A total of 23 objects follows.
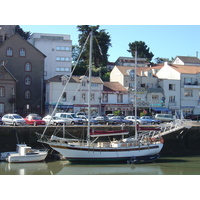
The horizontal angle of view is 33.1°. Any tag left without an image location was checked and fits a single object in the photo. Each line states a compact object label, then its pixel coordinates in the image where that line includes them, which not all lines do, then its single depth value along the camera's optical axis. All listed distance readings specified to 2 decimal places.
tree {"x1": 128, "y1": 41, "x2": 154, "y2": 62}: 100.92
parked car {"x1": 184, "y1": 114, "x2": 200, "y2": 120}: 56.75
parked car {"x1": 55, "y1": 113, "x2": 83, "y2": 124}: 41.72
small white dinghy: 29.58
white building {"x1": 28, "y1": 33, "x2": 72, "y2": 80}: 64.81
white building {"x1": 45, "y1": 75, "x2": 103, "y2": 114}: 55.28
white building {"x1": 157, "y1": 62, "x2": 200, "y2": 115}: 62.97
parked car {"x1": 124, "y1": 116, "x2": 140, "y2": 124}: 46.06
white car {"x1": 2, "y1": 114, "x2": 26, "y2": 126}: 39.00
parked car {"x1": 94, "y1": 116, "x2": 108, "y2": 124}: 44.16
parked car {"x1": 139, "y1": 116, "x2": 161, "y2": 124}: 45.53
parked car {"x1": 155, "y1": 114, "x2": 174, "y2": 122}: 48.12
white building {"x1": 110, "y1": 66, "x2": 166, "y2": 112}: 60.44
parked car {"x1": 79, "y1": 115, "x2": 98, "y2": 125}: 42.22
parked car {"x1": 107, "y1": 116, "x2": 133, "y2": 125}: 44.52
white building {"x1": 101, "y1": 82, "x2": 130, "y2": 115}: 58.03
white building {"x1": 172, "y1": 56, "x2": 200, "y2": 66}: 82.59
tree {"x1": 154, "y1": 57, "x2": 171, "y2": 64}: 114.47
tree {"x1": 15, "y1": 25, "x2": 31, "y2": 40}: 81.94
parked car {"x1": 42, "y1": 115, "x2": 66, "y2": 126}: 39.81
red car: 38.92
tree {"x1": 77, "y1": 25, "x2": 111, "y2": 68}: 73.62
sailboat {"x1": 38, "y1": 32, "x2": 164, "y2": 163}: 30.12
